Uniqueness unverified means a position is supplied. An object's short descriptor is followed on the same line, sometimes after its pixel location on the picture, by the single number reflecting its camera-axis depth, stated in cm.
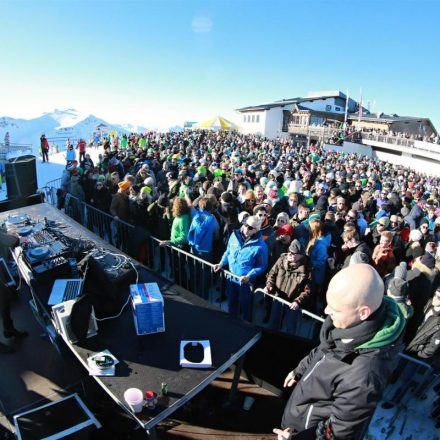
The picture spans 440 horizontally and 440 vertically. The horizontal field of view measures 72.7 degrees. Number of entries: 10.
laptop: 335
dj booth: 254
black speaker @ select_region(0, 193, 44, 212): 687
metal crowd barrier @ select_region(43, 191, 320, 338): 500
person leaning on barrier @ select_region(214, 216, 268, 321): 444
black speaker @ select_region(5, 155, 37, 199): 785
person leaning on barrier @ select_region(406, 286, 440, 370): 343
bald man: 175
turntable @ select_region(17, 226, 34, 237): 494
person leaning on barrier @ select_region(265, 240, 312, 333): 405
